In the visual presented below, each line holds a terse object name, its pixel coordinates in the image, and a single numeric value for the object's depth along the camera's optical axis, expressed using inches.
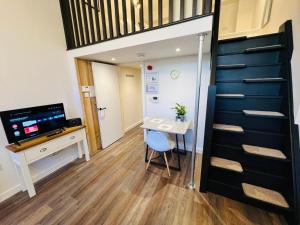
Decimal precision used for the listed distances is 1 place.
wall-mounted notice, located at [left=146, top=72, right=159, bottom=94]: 119.4
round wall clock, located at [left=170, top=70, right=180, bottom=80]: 110.7
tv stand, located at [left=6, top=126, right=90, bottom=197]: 69.5
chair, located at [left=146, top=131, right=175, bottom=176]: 83.6
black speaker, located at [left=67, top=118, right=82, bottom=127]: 95.9
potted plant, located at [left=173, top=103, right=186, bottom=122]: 108.0
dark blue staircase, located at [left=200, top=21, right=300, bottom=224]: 57.1
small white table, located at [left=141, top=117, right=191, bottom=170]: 91.6
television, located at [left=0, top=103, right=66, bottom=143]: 68.0
